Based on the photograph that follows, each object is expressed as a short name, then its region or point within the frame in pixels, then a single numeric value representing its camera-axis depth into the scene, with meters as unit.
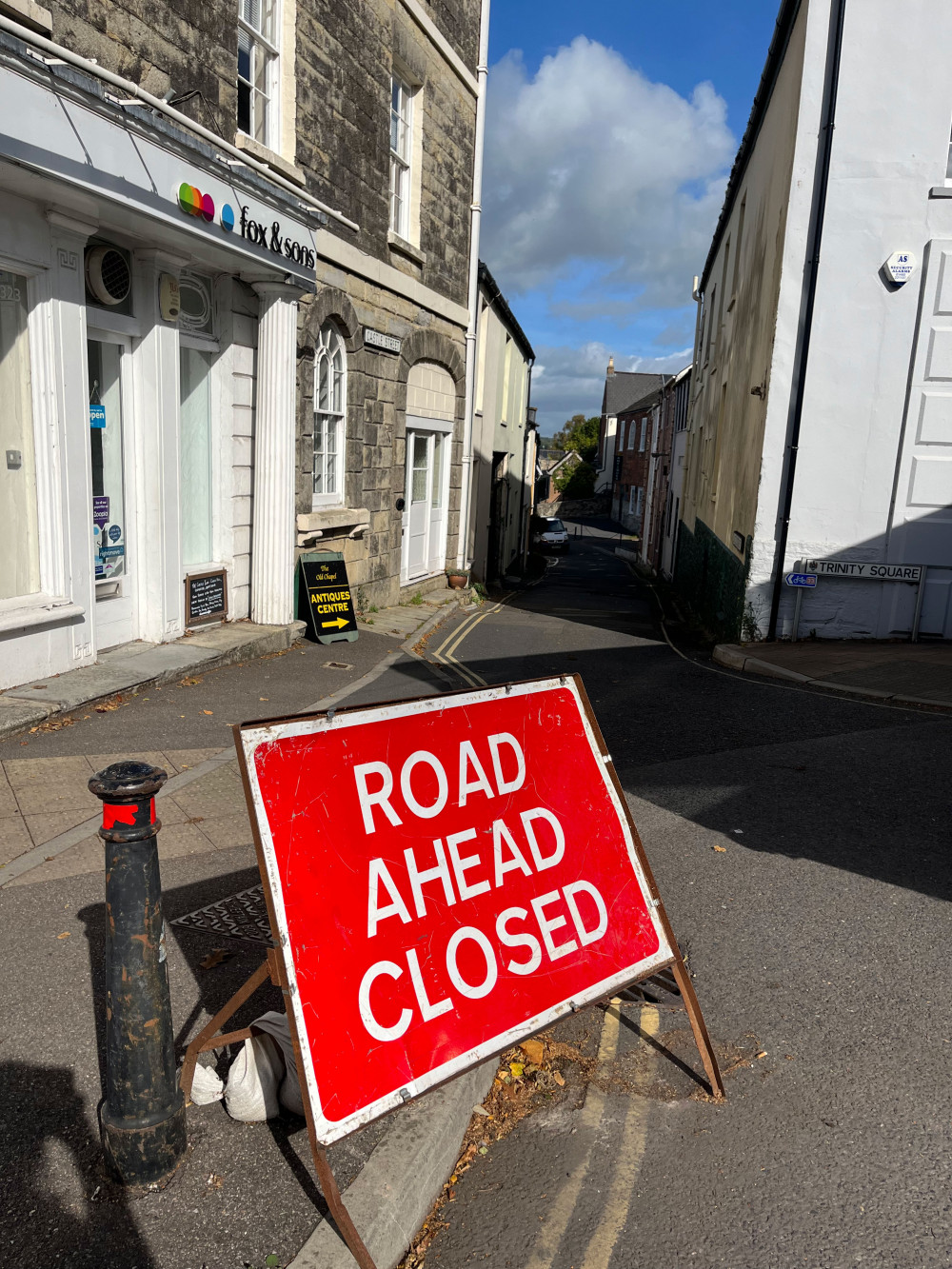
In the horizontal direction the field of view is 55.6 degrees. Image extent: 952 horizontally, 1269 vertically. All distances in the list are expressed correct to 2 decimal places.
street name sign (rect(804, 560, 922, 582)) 11.43
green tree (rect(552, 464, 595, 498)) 76.38
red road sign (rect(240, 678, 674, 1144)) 2.56
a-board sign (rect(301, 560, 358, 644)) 10.56
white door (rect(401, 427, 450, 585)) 14.92
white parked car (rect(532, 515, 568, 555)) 46.33
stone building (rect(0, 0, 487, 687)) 6.67
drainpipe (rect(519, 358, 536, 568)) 33.56
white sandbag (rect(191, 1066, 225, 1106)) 2.97
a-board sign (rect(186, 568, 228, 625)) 9.24
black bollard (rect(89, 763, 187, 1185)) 2.49
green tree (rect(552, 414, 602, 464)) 86.62
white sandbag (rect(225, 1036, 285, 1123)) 2.89
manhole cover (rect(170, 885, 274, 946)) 4.00
